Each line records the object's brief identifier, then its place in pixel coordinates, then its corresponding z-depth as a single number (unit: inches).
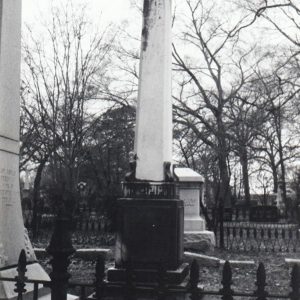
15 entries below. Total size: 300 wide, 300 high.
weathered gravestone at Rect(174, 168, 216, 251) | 492.4
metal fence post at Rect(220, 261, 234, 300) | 129.2
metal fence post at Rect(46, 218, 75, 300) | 124.6
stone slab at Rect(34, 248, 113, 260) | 410.9
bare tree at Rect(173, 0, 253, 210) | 1046.4
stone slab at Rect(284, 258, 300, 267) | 365.3
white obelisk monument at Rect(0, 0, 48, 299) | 174.9
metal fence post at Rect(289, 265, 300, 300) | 125.0
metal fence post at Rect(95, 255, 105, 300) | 138.9
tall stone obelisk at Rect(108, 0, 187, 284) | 247.8
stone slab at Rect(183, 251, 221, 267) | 370.0
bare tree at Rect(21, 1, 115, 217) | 589.6
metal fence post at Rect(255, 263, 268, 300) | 127.3
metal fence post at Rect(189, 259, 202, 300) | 130.9
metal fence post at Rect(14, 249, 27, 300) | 131.3
